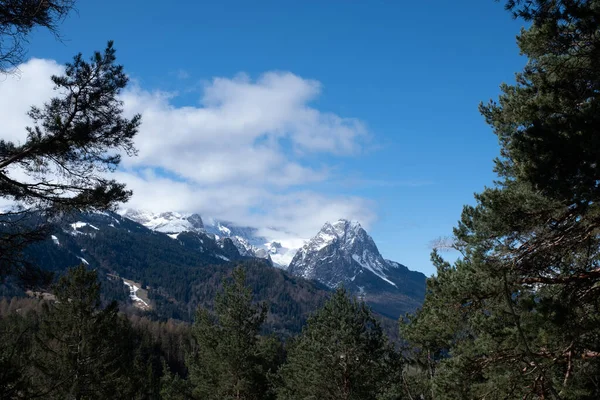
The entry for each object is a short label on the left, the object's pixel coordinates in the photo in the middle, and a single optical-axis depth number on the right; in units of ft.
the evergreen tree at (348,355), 70.23
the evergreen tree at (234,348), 82.58
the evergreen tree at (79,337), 64.95
